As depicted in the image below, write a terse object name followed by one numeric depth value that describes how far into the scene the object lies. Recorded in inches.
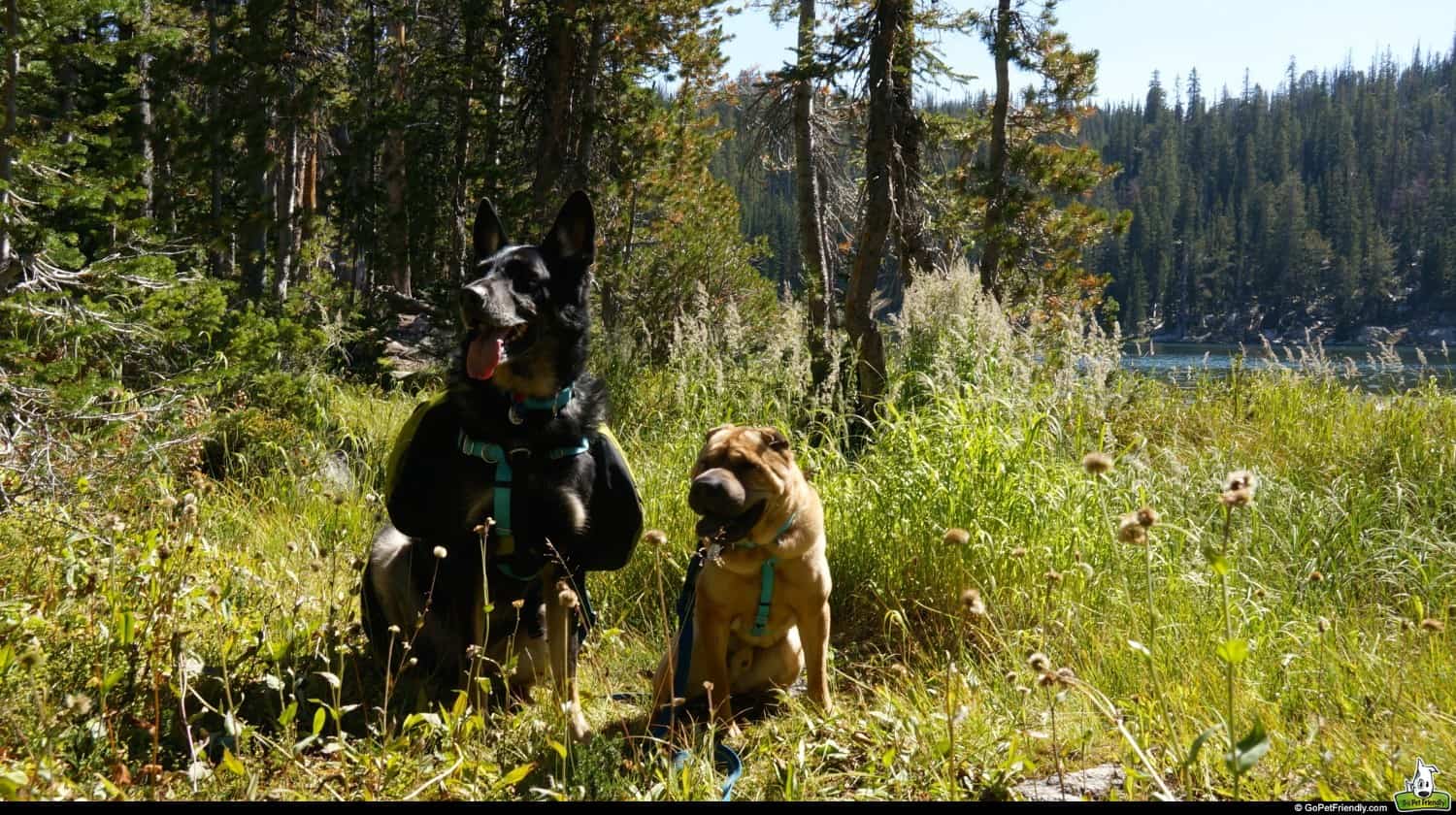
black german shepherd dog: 110.1
